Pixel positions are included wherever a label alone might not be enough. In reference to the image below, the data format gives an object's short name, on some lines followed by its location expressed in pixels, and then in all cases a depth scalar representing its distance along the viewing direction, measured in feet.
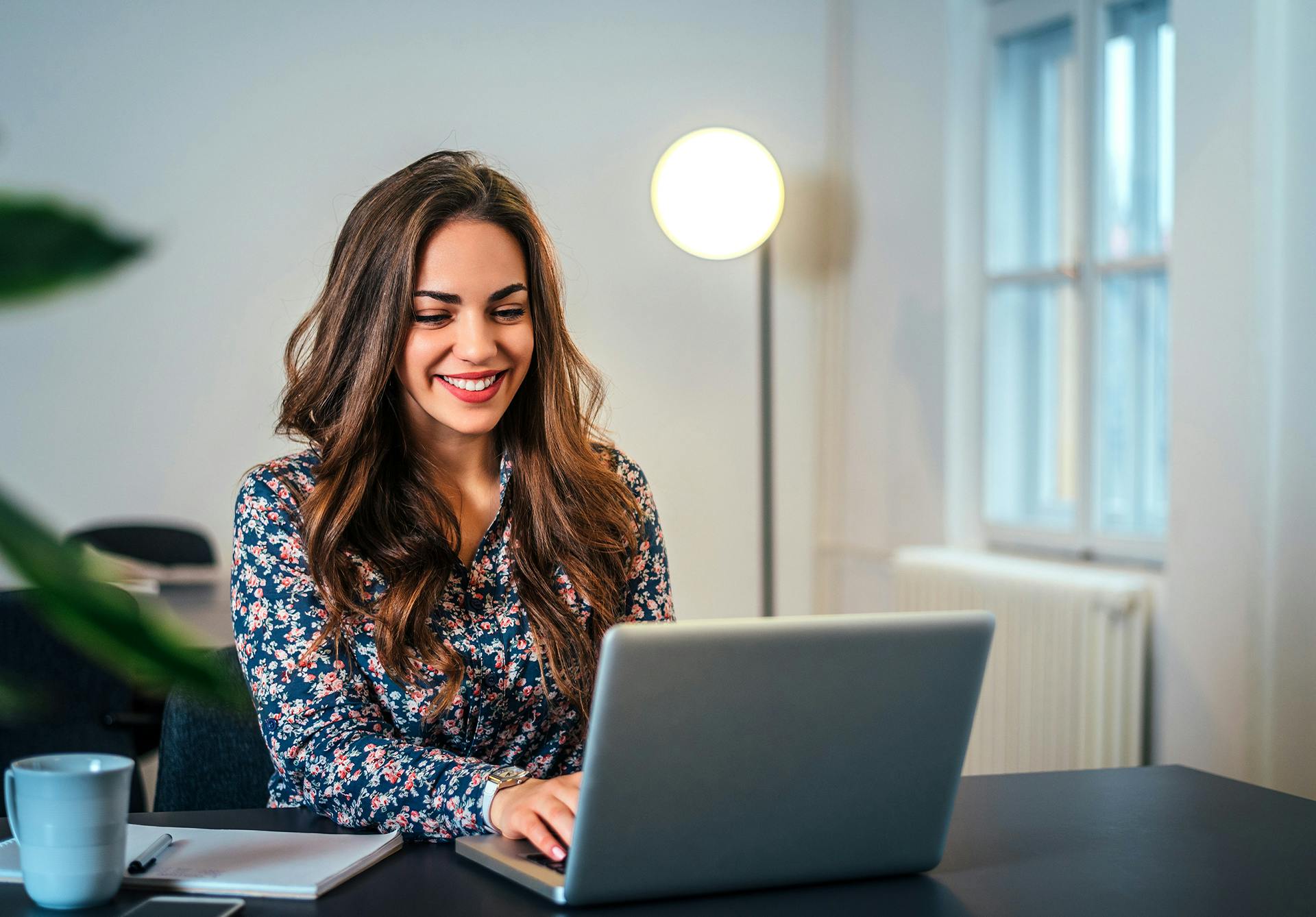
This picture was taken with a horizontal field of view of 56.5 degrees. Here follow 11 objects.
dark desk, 3.15
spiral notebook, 3.21
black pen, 3.29
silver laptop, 2.95
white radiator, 8.93
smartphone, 2.99
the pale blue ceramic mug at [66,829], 3.02
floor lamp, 10.30
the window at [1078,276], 9.65
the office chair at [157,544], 10.14
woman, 4.76
